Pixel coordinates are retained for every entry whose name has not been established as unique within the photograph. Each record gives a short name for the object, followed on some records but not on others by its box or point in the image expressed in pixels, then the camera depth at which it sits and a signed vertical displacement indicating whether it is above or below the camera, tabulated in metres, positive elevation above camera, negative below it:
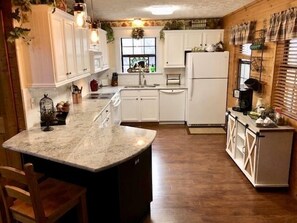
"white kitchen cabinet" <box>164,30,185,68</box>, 5.78 +0.11
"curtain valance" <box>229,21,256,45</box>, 4.12 +0.36
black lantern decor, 2.79 -0.61
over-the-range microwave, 4.66 -0.11
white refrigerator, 5.41 -0.71
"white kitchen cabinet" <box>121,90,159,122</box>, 5.85 -1.15
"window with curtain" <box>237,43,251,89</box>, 4.57 -0.19
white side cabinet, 3.01 -1.22
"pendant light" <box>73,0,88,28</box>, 2.46 +0.41
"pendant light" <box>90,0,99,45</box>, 3.57 +0.33
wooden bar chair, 1.67 -1.05
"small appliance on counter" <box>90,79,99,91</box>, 5.44 -0.62
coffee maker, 3.87 -0.69
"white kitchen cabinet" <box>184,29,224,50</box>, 5.74 +0.38
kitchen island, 2.04 -0.90
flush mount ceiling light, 4.30 +0.79
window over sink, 6.27 +0.02
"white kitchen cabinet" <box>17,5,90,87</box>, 2.61 +0.06
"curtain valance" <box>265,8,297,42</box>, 2.86 +0.32
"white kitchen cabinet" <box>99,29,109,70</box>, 5.24 +0.15
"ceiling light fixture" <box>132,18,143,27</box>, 5.99 +0.75
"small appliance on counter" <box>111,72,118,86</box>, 6.23 -0.58
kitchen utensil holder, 4.27 -0.70
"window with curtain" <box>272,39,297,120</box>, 3.03 -0.32
